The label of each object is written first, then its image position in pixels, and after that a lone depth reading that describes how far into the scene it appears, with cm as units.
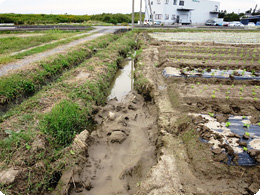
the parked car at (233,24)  4034
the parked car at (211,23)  4122
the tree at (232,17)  5172
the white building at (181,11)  3831
